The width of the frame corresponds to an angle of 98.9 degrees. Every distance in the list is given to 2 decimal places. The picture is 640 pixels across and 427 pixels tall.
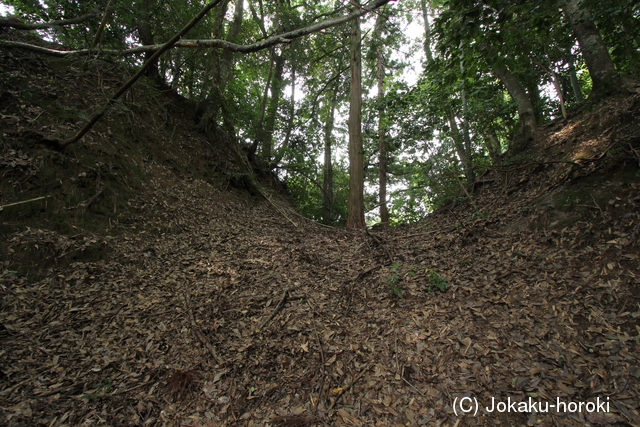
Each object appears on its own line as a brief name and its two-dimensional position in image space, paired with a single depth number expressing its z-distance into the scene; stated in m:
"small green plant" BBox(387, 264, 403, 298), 3.85
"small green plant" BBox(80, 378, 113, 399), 2.41
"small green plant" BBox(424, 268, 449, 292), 3.79
